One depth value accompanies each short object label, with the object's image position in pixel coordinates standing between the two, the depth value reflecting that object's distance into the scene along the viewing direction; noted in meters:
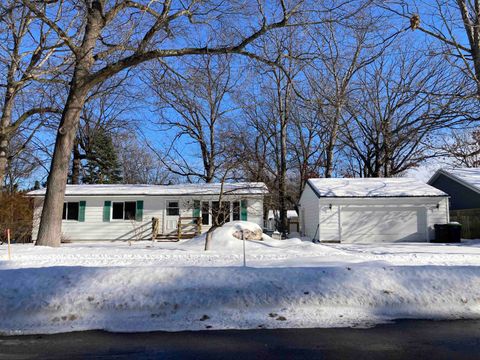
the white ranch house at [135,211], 22.81
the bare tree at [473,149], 34.06
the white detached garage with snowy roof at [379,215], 20.78
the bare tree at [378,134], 26.53
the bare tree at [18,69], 12.95
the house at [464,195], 23.11
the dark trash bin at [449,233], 19.81
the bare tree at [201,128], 32.88
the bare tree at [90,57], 13.47
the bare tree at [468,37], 11.08
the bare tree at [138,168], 47.53
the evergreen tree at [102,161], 36.22
